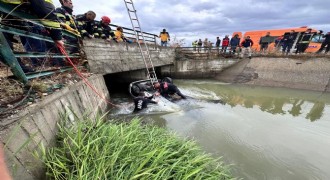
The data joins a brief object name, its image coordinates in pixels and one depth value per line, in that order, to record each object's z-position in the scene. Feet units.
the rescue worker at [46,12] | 7.55
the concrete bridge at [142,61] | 21.17
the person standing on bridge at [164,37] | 46.71
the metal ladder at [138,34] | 26.28
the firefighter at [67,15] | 14.74
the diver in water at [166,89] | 23.35
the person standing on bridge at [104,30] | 22.17
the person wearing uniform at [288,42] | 40.32
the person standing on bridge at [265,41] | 50.67
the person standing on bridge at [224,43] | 47.13
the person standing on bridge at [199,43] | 56.75
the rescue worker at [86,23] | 19.40
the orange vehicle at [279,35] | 43.61
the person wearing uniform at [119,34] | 29.01
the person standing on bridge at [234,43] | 46.26
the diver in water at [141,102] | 19.43
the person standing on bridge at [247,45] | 42.29
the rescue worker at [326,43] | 36.88
